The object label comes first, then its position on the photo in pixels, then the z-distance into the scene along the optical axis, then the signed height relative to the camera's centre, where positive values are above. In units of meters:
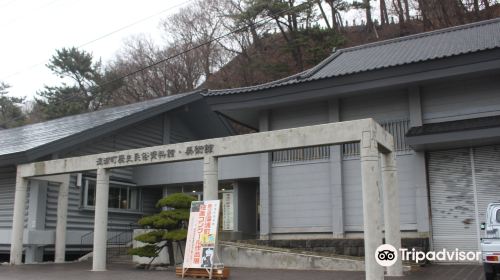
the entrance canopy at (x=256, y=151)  9.66 +1.38
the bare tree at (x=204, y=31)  40.03 +15.18
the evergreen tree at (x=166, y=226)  13.42 -0.34
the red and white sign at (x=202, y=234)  11.09 -0.47
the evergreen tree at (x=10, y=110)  45.69 +10.18
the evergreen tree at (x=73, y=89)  41.56 +10.91
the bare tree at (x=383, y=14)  39.28 +15.89
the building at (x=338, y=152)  14.02 +1.97
